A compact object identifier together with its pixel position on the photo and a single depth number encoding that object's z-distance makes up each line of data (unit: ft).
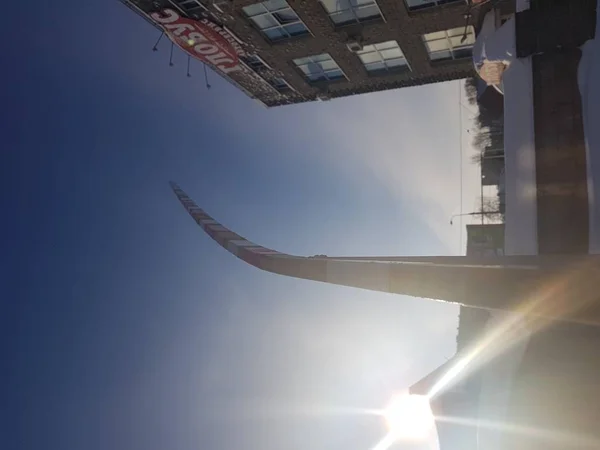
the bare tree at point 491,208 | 111.08
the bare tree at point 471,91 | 97.45
